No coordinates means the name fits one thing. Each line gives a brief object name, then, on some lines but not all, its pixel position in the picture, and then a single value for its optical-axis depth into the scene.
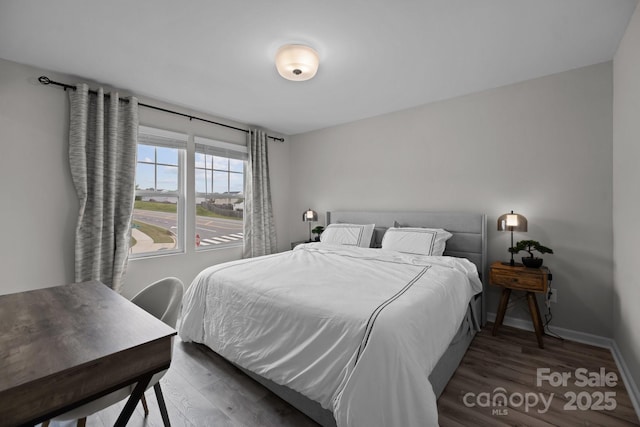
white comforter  1.26
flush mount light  2.12
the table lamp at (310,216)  4.32
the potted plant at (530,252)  2.46
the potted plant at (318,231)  4.22
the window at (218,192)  3.73
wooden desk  0.83
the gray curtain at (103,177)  2.64
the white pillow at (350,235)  3.47
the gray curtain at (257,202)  4.16
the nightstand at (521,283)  2.39
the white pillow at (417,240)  2.87
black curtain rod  2.52
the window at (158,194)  3.24
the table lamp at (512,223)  2.59
